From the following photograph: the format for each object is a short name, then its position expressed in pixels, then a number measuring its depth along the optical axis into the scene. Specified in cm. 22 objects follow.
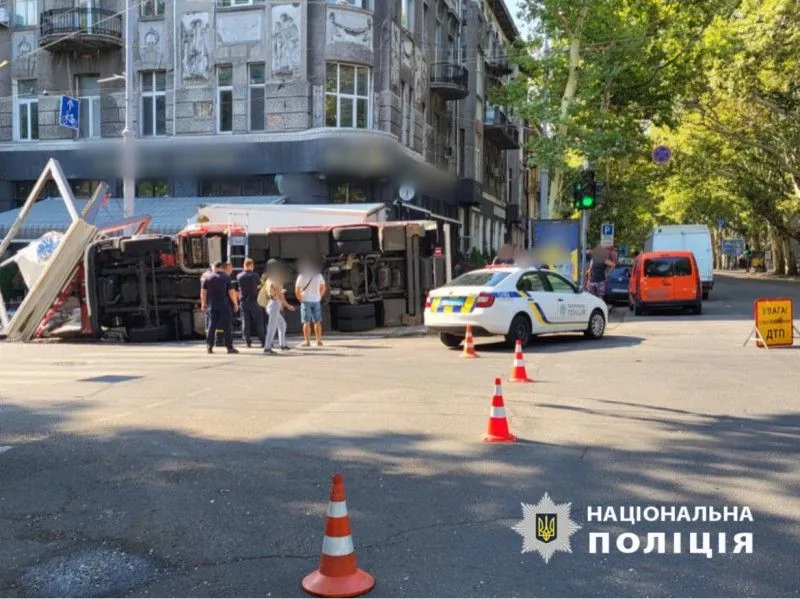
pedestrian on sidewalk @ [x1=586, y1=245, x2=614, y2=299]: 2867
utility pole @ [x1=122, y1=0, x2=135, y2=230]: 2225
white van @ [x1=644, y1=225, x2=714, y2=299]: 3153
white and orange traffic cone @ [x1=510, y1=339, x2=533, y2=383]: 1022
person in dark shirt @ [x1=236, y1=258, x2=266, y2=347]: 1501
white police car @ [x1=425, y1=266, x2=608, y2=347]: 1405
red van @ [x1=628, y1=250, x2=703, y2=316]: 2267
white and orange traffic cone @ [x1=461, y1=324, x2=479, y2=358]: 1323
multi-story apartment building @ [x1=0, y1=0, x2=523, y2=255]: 2680
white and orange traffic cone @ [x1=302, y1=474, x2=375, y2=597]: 385
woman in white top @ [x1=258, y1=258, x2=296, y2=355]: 1456
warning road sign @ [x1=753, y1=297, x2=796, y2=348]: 1407
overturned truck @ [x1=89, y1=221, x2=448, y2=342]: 1752
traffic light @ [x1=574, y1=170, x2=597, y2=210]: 2194
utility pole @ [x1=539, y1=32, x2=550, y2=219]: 3073
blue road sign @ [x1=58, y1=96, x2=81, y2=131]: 2428
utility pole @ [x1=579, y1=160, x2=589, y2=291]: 2414
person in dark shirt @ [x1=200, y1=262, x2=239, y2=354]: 1409
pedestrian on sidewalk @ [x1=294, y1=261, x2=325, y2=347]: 1585
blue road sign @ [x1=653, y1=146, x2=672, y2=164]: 2950
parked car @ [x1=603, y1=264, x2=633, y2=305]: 2909
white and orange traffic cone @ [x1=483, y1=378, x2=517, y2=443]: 697
